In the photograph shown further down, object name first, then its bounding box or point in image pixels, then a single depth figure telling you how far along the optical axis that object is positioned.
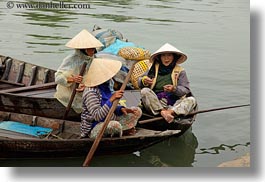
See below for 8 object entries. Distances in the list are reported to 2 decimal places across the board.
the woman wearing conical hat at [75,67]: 6.34
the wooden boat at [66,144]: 6.53
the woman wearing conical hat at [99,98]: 6.01
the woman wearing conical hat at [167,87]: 7.19
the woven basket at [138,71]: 8.48
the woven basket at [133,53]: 8.66
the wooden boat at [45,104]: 7.30
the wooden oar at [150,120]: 7.16
